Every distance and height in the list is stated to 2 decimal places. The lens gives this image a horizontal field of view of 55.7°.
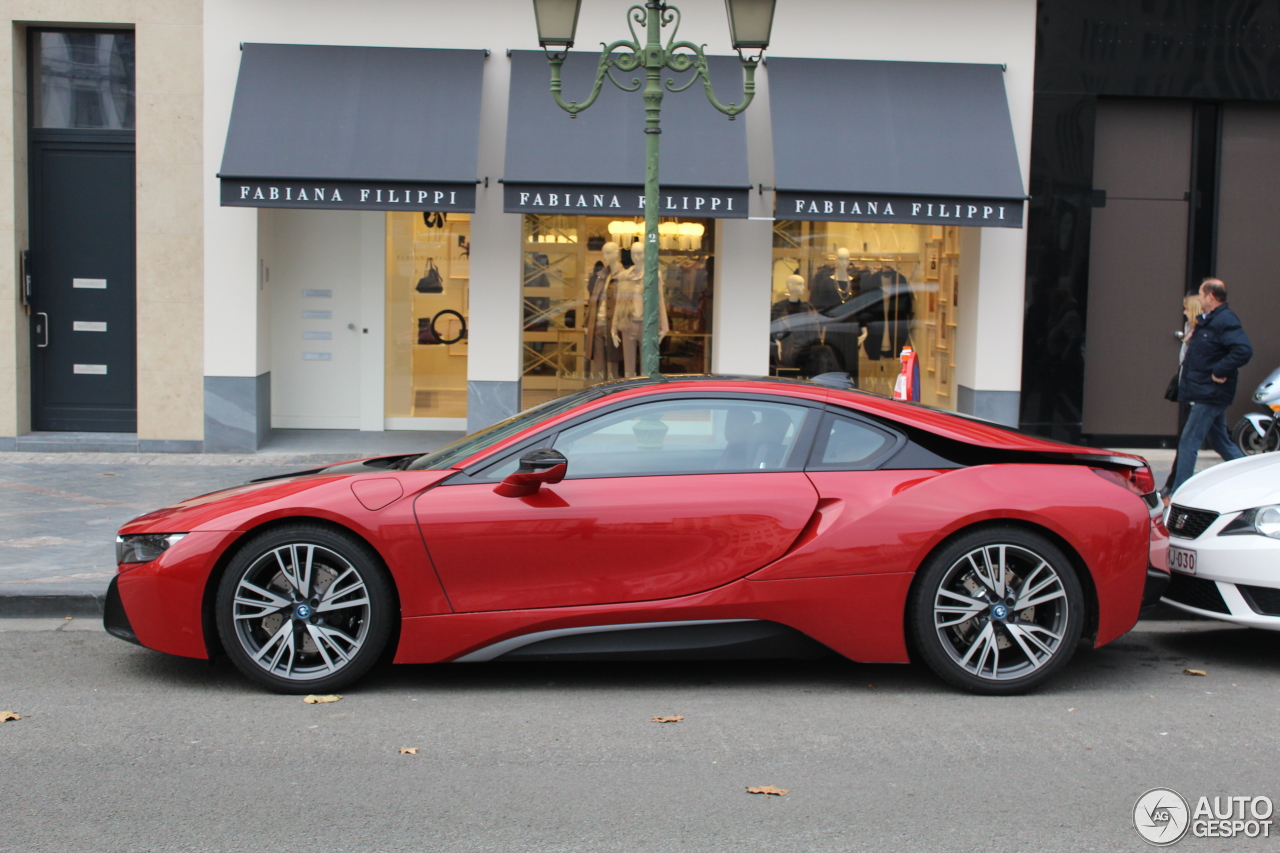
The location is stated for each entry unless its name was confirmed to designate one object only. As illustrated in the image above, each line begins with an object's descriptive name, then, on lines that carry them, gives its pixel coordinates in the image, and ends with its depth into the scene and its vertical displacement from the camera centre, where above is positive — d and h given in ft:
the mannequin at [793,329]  42.24 +0.32
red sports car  17.15 -3.21
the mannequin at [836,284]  42.55 +1.95
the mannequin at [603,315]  43.45 +0.68
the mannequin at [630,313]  43.29 +0.78
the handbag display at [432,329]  44.73 +0.05
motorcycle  40.01 -2.58
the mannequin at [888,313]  43.24 +0.97
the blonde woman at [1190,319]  31.99 +0.75
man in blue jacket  30.94 -0.66
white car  18.92 -3.22
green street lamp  27.14 +6.40
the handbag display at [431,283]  44.42 +1.73
